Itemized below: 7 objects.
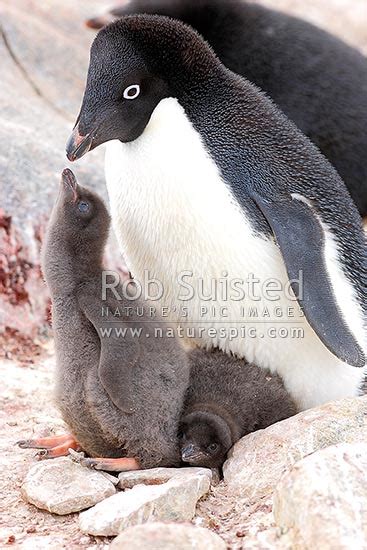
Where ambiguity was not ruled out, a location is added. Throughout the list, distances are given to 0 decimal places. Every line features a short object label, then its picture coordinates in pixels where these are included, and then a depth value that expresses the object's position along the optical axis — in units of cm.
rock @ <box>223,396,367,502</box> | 545
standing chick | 549
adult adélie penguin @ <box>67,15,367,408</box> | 596
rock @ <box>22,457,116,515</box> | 529
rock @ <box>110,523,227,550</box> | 424
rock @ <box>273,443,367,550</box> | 426
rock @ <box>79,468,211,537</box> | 488
